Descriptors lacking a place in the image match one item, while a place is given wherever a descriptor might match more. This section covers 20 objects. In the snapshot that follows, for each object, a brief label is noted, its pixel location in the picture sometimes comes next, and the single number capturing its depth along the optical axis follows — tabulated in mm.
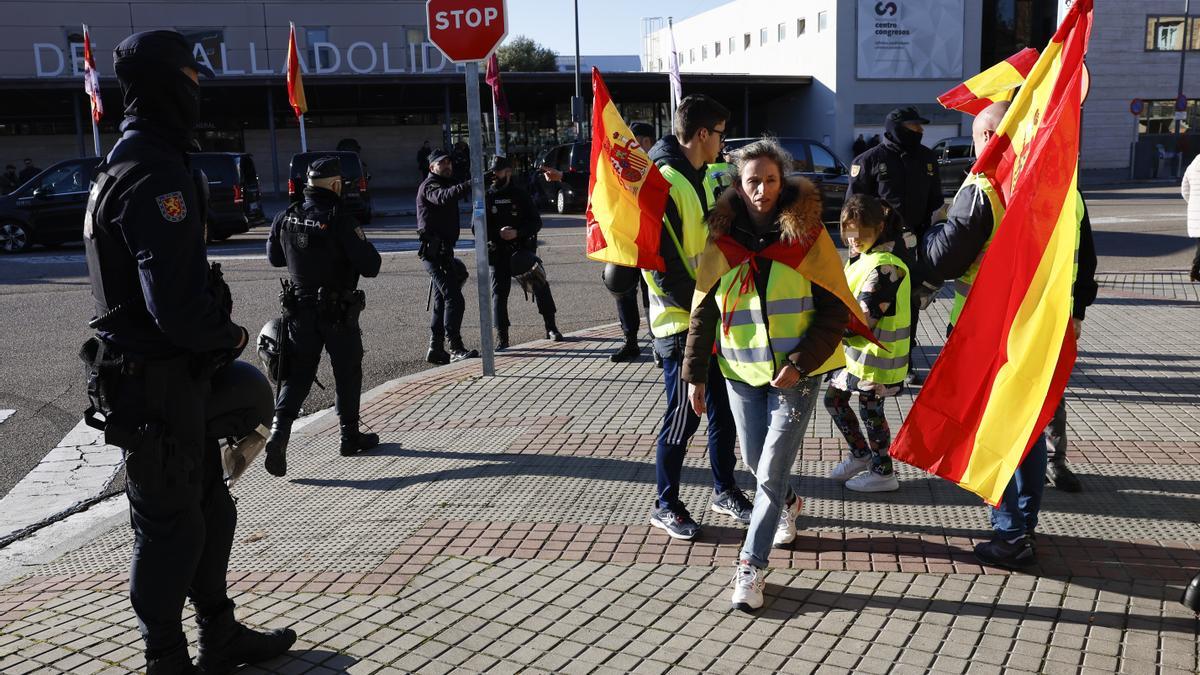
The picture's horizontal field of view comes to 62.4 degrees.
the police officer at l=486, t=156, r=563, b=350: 9141
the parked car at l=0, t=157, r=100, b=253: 18281
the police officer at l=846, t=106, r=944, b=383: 7293
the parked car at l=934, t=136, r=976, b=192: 24391
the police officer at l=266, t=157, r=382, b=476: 5883
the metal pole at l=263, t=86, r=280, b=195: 31688
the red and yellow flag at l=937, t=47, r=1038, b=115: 4492
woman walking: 3770
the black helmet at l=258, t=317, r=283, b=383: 5816
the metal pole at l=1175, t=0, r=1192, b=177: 33188
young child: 4895
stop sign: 7156
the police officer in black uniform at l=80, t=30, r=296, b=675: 3109
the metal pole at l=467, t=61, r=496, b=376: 7608
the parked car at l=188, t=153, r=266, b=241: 19234
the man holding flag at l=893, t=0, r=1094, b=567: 3717
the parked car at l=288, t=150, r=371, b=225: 21036
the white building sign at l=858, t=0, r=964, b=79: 37688
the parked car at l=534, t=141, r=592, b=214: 24078
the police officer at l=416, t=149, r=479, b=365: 8688
